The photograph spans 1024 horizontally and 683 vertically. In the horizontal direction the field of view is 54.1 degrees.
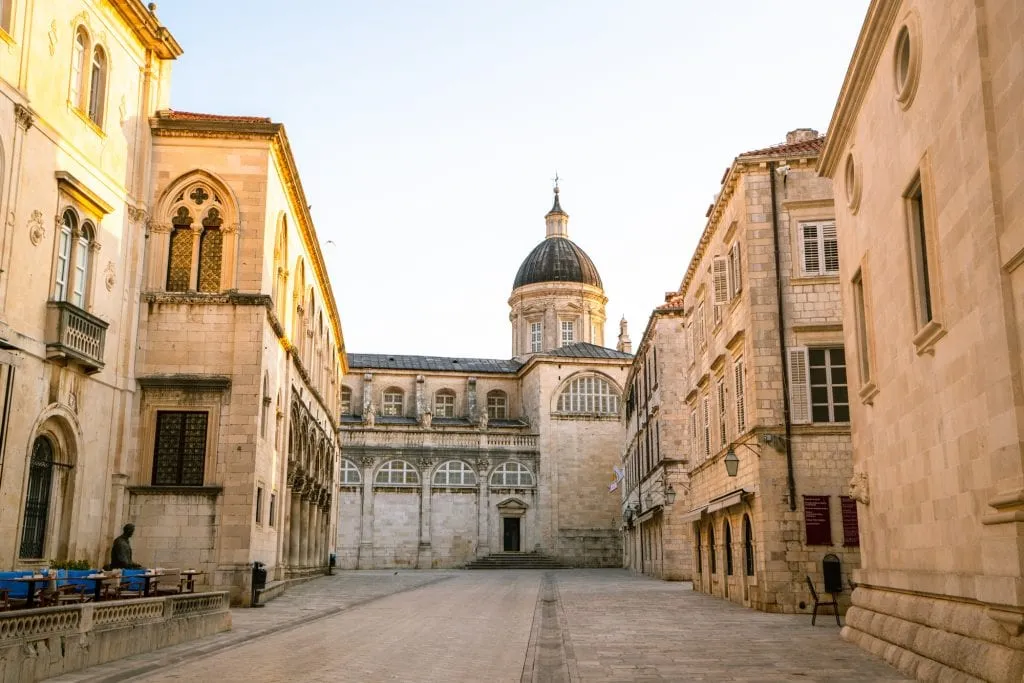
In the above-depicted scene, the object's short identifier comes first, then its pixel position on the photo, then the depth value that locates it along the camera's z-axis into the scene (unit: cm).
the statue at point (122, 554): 1828
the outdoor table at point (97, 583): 1390
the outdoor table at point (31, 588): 1211
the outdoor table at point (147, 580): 1533
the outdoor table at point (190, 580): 1762
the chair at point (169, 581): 2077
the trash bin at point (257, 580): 2345
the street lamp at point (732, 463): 2334
